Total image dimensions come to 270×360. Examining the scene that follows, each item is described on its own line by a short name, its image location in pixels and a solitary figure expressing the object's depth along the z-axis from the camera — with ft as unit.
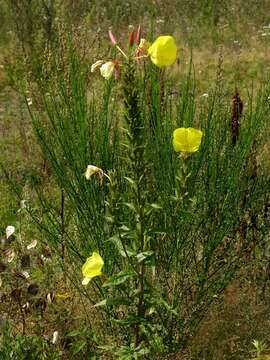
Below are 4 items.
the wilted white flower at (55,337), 7.26
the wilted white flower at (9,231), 7.41
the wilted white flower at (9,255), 7.23
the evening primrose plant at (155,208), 6.43
